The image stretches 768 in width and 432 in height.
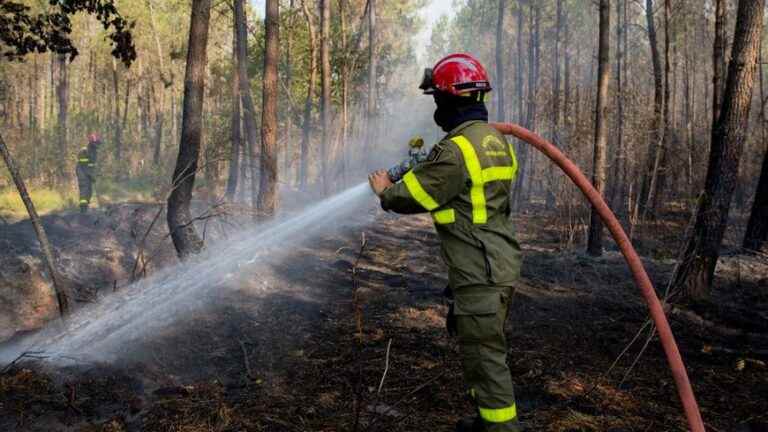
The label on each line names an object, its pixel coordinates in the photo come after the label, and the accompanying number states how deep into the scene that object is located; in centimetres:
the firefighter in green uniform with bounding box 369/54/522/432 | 291
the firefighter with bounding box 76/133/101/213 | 1463
